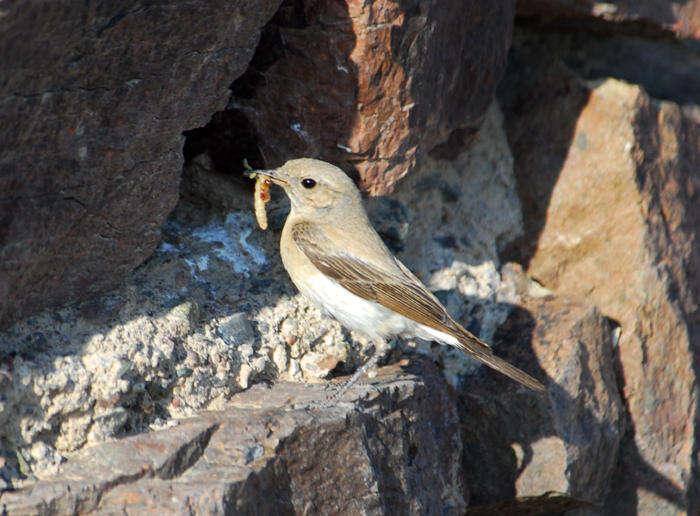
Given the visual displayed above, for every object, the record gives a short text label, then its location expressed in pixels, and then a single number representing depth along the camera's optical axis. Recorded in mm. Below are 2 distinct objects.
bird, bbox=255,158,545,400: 9297
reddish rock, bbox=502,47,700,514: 10781
